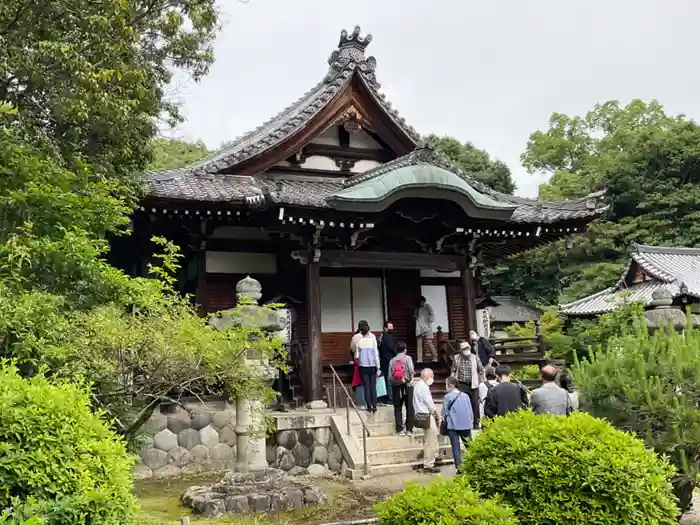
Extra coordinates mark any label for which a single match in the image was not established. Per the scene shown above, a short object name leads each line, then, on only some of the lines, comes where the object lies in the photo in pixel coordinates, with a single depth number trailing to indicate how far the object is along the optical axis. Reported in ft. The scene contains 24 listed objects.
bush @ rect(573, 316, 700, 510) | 20.04
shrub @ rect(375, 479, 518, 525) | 13.58
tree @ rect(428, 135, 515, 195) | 128.26
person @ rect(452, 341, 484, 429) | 31.53
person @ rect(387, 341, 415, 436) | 31.27
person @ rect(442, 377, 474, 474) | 26.76
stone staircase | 29.25
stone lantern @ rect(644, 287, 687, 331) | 27.86
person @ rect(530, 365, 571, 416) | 22.40
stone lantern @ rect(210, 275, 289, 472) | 23.16
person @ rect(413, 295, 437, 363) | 42.88
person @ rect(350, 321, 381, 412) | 33.19
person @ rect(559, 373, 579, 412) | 25.90
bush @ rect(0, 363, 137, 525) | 10.80
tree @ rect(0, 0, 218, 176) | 24.14
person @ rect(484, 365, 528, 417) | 24.09
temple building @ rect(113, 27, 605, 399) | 35.01
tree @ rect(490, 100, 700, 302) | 107.24
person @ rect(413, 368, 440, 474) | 29.19
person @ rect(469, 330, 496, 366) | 38.14
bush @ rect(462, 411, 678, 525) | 14.94
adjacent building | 81.05
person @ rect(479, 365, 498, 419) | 32.73
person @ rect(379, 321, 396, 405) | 36.63
